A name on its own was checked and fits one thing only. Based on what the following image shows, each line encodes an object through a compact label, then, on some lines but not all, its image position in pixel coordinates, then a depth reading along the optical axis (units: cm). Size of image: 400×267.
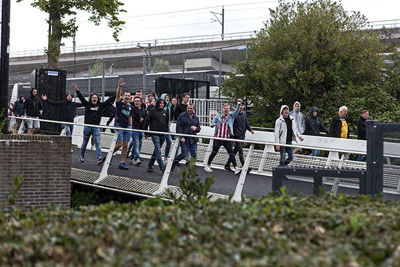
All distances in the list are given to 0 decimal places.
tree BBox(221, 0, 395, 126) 2188
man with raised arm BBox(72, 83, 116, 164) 1443
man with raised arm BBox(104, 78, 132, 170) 1353
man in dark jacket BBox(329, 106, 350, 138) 1527
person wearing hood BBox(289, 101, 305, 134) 1635
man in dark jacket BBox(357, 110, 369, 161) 1528
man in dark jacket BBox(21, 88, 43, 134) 1827
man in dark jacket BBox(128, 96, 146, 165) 1193
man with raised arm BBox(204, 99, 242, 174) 1370
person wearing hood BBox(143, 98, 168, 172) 1355
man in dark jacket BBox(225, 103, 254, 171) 1427
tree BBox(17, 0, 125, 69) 2214
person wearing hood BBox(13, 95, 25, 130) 2486
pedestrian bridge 672
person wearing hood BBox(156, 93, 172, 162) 1127
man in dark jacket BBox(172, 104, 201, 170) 1331
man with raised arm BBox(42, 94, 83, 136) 1750
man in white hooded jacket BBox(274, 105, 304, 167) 1387
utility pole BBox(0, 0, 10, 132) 1092
